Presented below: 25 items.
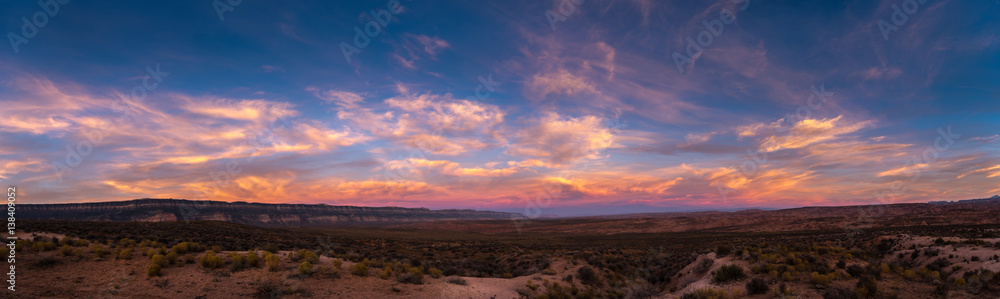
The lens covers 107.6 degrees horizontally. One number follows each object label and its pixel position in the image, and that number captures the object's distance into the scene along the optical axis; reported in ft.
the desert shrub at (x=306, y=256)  59.06
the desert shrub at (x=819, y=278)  46.98
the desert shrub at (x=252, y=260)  54.39
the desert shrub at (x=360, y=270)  57.11
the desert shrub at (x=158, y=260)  50.06
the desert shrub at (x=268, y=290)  44.74
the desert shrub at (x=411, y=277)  57.26
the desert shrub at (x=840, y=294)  40.68
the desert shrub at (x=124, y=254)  52.54
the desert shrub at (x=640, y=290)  63.42
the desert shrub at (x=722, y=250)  75.30
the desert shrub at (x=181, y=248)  56.94
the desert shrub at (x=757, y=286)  47.65
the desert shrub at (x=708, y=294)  44.60
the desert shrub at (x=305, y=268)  52.54
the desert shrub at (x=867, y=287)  41.91
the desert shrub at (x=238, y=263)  52.18
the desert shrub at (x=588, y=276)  73.82
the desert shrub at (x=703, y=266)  68.04
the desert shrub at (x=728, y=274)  56.13
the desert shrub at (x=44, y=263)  46.35
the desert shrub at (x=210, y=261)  52.65
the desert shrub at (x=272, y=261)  53.98
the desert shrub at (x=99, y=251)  53.36
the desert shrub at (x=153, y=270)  47.55
